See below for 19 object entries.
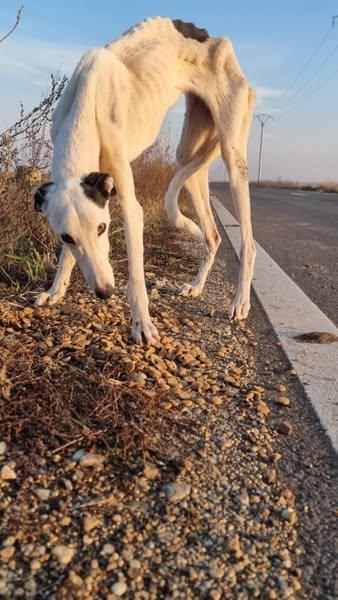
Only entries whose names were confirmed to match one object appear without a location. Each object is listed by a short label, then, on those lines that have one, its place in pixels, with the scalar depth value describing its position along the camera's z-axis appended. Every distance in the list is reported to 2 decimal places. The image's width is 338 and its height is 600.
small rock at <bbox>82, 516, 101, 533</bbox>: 0.40
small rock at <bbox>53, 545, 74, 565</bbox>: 0.36
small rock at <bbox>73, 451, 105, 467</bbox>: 0.47
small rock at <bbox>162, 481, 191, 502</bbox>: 0.44
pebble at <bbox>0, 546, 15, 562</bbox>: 0.36
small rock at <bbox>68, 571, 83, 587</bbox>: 0.35
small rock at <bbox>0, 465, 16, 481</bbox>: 0.44
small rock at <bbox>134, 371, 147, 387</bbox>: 0.61
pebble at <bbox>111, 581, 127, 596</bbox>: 0.34
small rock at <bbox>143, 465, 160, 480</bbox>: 0.46
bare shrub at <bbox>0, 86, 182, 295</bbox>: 1.04
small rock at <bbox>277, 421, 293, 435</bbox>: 0.58
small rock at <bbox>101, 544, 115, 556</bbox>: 0.38
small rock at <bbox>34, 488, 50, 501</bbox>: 0.43
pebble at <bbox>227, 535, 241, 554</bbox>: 0.39
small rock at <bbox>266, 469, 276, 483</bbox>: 0.49
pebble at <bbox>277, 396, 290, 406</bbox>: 0.65
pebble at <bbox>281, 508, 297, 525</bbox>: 0.43
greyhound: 0.75
